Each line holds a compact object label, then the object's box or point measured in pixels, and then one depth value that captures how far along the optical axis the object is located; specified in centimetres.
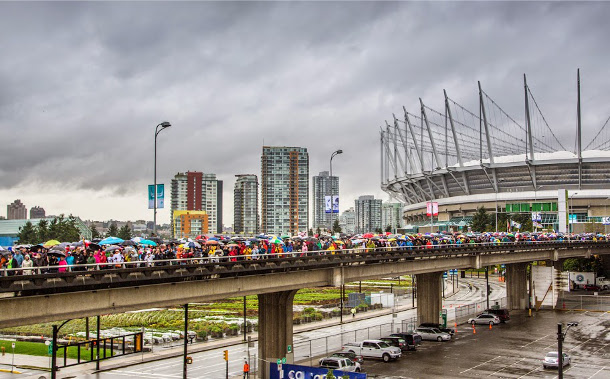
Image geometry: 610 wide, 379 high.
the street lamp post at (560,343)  3253
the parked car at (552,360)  4411
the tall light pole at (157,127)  4044
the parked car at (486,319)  6838
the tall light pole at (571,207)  15123
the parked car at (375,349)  4824
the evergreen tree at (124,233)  13490
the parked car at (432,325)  6029
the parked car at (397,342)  5153
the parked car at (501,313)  7038
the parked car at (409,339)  5316
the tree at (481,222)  15825
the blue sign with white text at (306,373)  3462
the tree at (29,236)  12925
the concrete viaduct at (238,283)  2476
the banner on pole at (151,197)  4166
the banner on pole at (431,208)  8412
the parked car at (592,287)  10500
